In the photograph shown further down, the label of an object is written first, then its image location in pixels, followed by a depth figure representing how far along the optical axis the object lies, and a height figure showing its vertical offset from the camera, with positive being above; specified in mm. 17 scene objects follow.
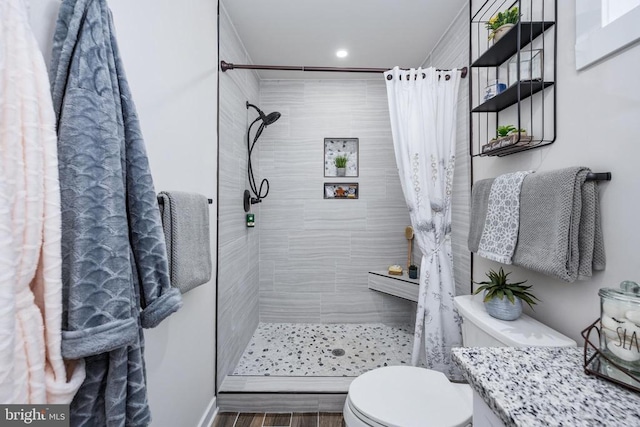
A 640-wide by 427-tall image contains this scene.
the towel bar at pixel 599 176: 840 +114
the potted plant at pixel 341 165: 2607 +442
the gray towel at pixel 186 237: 971 -105
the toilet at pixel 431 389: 975 -733
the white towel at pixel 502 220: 1095 -32
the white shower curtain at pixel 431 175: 1642 +220
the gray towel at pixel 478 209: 1317 +14
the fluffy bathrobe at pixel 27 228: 436 -33
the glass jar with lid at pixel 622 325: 583 -248
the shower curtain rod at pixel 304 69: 1662 +868
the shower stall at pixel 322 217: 2643 -56
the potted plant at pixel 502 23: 1174 +839
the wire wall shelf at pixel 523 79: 1085 +568
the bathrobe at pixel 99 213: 564 -9
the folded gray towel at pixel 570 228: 867 -49
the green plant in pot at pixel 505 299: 1106 -354
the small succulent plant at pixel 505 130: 1188 +357
